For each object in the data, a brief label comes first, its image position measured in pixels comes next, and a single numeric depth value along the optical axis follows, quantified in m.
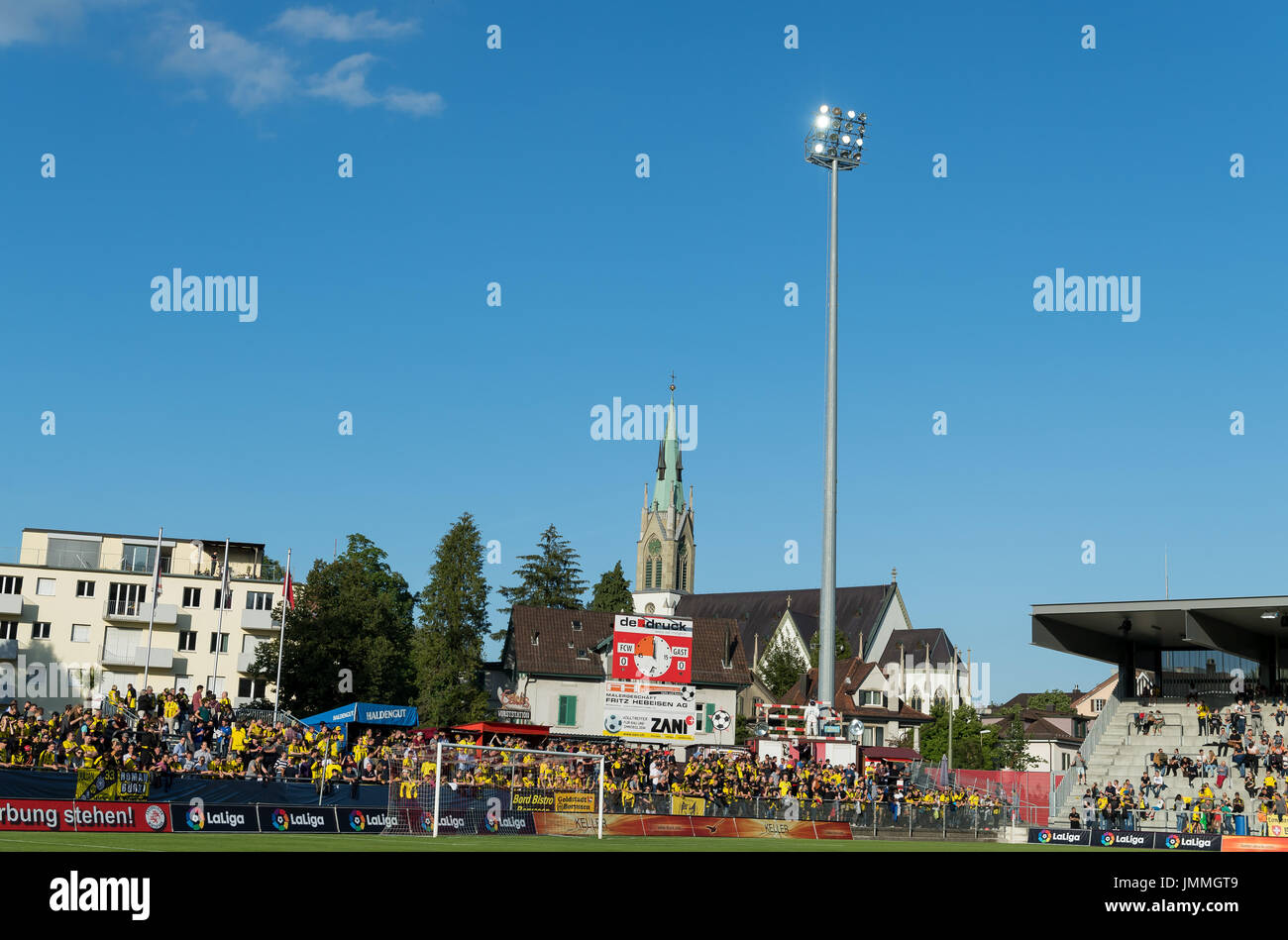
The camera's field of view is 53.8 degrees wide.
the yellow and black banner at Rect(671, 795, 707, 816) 39.00
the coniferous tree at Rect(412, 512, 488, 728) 94.56
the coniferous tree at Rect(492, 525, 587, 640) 127.62
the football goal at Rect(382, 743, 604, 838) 33.81
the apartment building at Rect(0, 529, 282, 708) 79.44
